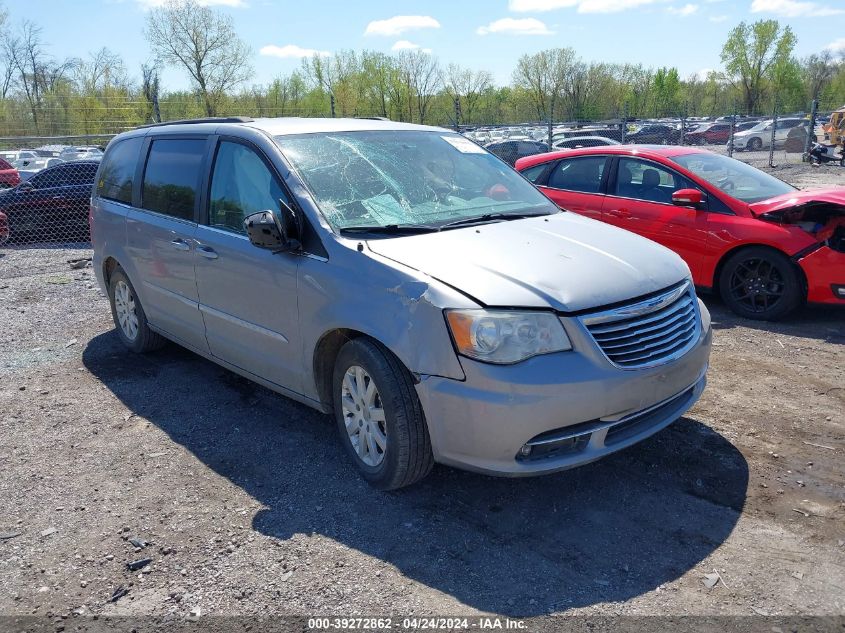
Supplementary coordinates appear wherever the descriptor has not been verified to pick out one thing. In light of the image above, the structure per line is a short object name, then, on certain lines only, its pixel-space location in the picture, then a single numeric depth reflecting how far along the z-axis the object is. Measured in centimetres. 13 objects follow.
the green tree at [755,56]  7355
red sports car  600
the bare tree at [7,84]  5964
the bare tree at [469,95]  6056
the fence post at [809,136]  2187
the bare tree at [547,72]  6762
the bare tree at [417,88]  5097
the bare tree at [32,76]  5650
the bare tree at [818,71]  7749
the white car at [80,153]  2975
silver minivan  302
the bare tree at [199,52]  4831
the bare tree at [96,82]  4236
